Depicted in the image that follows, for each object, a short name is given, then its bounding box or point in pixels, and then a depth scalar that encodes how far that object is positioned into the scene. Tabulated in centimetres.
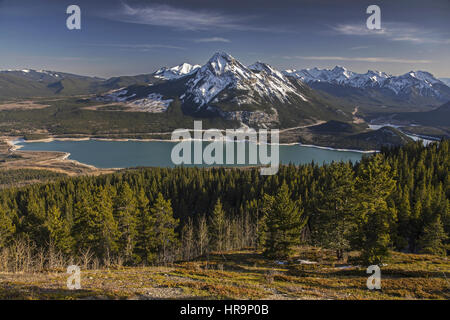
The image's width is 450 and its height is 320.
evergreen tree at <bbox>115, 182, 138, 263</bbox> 3835
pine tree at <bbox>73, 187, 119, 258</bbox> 3738
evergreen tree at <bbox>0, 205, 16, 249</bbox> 4281
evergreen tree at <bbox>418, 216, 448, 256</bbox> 3972
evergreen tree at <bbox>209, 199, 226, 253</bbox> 5204
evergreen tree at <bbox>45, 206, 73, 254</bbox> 3881
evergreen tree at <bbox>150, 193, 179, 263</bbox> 4377
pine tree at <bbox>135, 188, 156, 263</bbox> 4044
